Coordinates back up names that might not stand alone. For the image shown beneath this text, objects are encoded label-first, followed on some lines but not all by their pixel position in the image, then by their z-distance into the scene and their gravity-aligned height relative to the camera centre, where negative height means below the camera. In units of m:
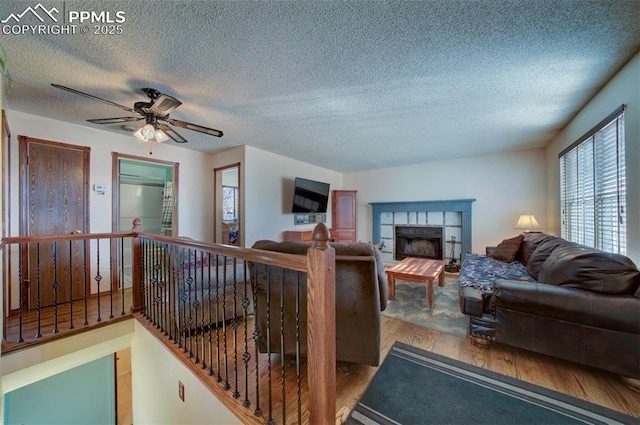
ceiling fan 2.07 +0.91
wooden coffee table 3.03 -0.84
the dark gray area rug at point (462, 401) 1.45 -1.27
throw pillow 3.61 -0.60
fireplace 5.38 -0.71
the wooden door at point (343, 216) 6.05 -0.11
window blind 2.10 +0.27
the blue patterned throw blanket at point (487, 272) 2.56 -0.76
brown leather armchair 1.66 -0.66
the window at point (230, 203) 6.00 +0.23
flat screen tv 4.83 +0.35
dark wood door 2.78 +0.06
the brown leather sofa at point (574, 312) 1.60 -0.76
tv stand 4.76 -0.47
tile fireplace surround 4.96 -0.18
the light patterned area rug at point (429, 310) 2.59 -1.24
